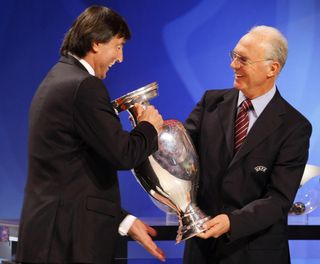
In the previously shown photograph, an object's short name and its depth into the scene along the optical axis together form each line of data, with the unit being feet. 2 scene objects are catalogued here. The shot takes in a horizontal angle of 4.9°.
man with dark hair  45.68
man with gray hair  47.16
